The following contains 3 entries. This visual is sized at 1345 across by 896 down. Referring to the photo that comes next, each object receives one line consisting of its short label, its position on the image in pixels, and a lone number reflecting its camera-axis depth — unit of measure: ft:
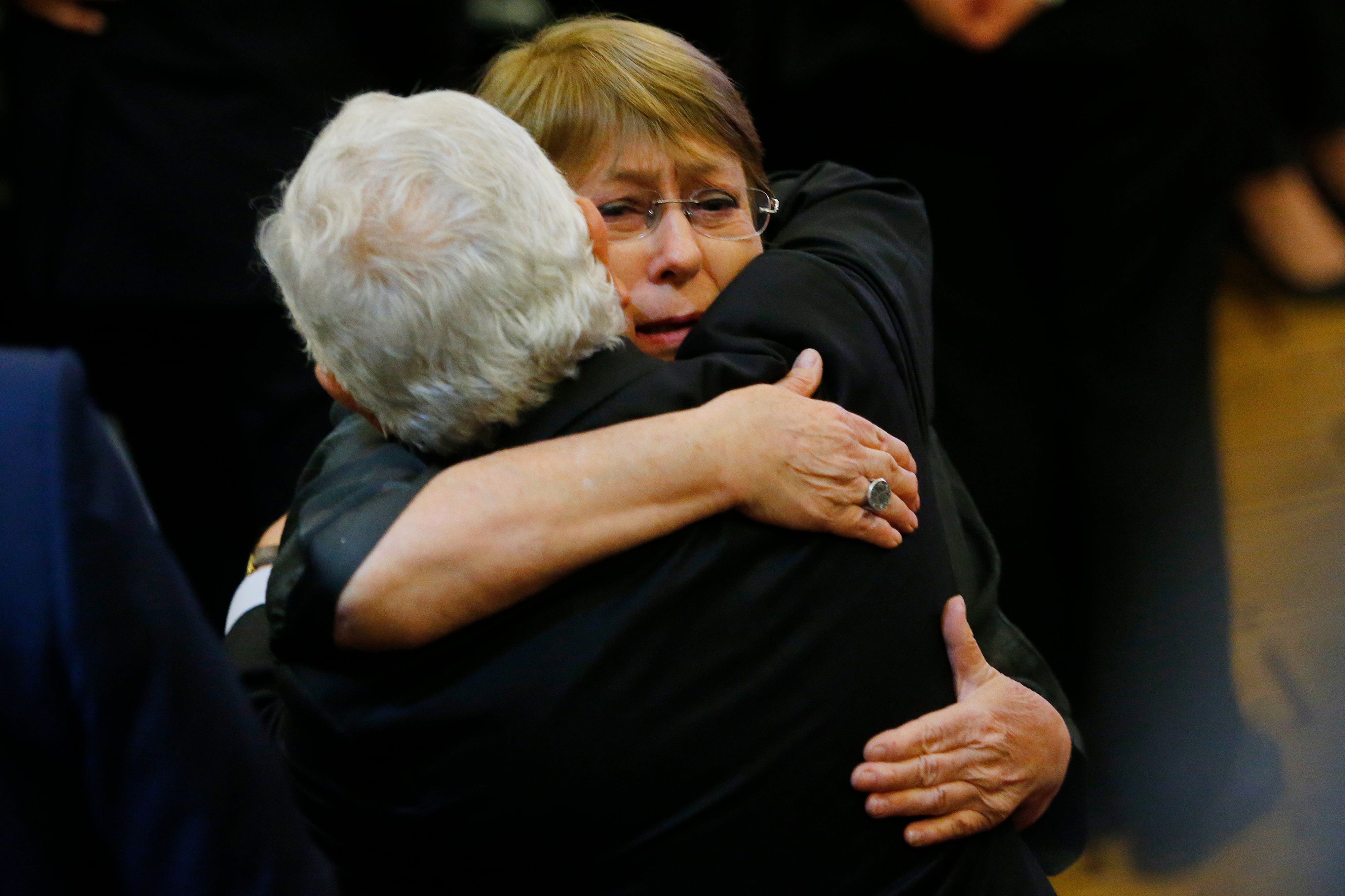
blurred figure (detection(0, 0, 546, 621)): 21.33
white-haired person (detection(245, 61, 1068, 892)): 17.19
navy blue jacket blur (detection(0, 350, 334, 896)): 16.33
